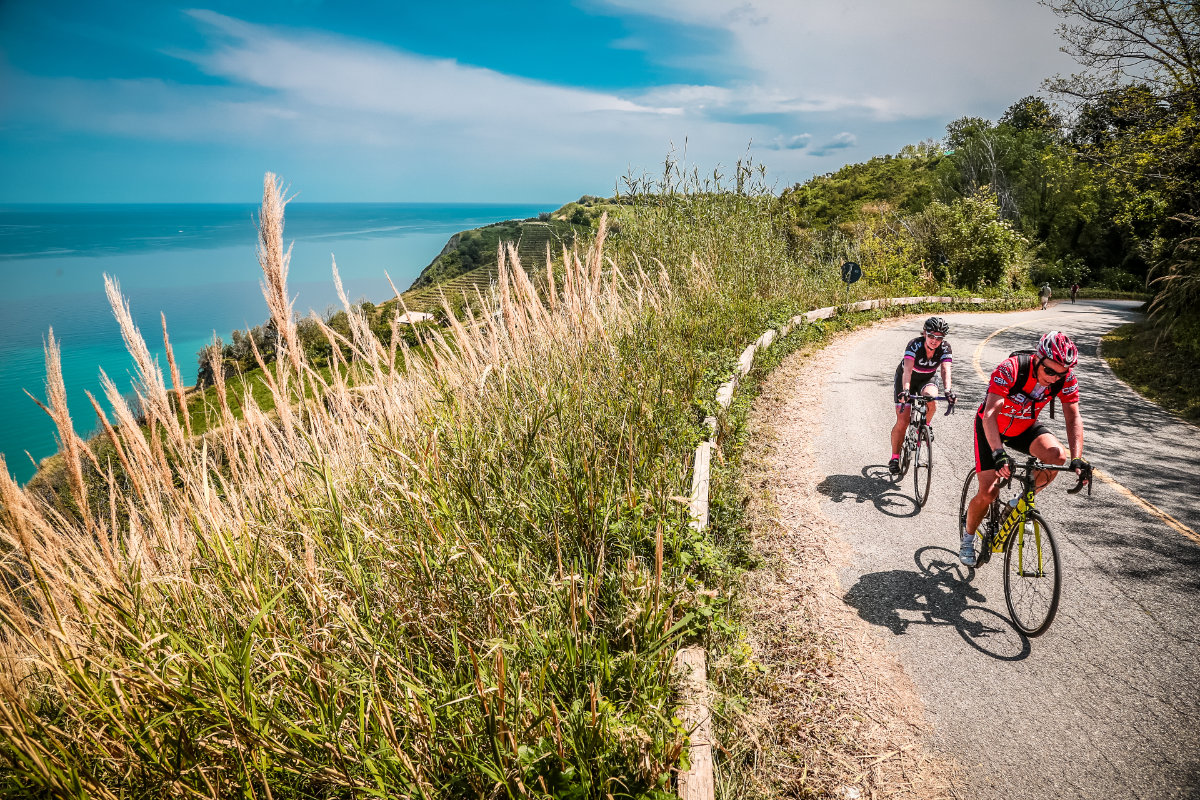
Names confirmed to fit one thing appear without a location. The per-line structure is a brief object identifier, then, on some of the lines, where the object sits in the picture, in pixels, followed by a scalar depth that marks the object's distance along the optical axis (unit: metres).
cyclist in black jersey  5.96
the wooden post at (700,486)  4.00
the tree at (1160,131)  11.93
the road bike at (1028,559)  3.91
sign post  17.75
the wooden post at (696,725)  2.23
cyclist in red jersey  3.85
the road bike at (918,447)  5.94
